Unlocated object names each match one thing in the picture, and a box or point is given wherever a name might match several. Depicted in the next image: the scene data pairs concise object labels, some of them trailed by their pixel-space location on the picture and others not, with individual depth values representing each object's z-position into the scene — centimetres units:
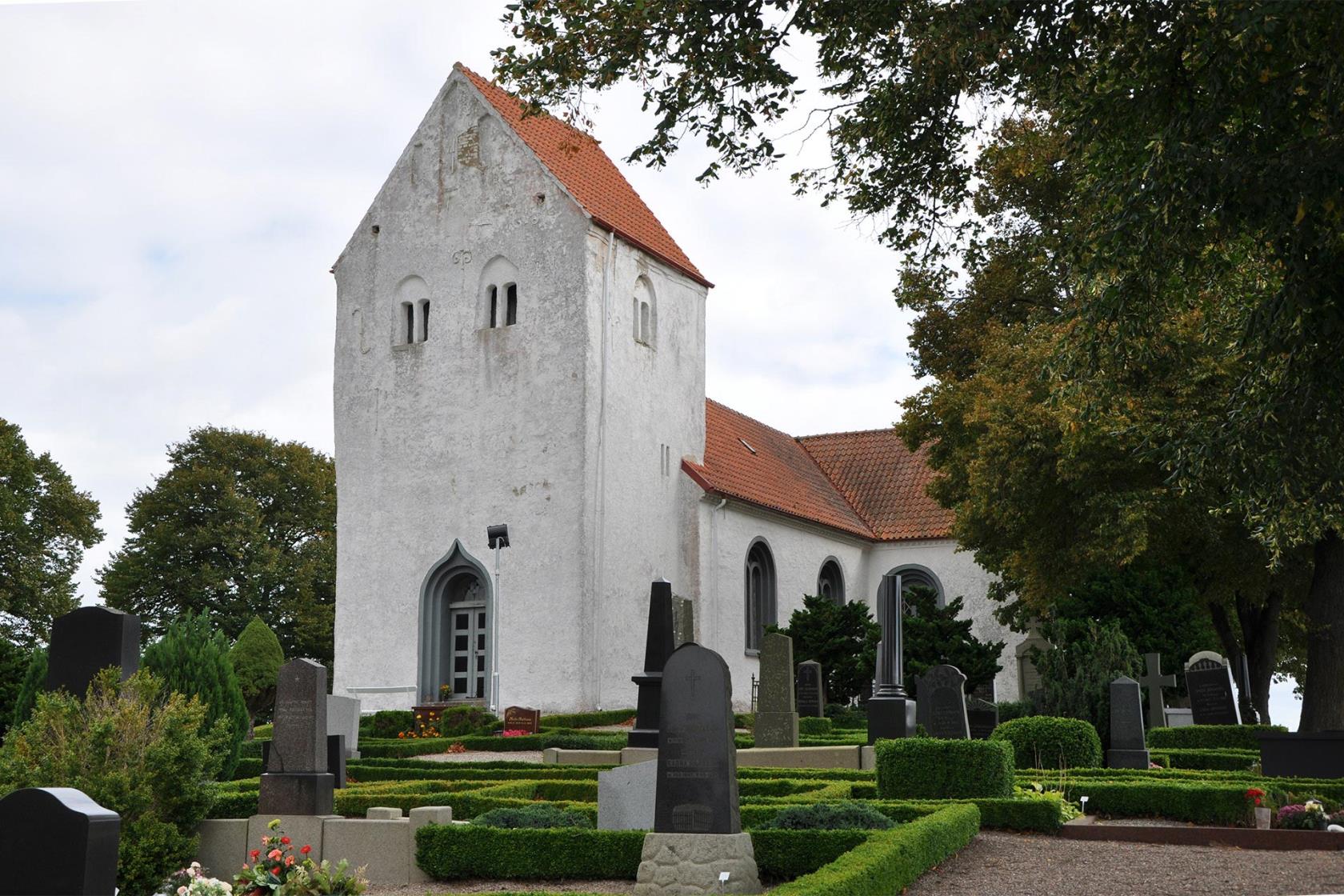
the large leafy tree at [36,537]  3591
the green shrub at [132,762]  950
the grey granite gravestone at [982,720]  1986
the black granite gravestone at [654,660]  1677
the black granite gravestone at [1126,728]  1569
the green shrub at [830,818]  996
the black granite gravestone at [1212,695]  2045
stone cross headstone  2089
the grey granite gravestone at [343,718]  1991
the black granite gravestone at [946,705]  1594
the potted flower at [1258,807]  1156
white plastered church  2645
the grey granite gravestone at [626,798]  1039
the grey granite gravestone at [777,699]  1766
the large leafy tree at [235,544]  4100
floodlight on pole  2547
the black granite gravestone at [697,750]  870
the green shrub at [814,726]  2102
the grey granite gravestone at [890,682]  1692
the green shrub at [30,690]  1372
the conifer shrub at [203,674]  1575
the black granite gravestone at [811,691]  2330
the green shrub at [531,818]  1051
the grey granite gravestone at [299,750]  1133
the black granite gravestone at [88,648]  1101
